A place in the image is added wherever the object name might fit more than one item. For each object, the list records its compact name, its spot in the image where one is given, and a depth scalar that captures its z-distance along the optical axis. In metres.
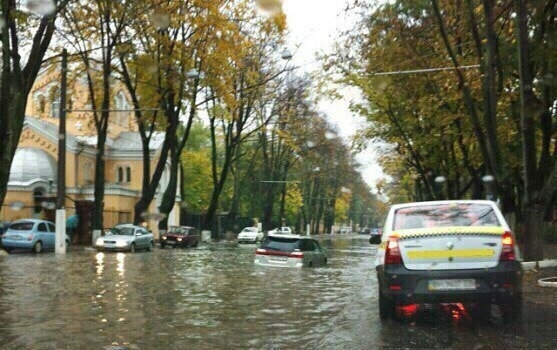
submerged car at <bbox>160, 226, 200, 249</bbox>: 40.28
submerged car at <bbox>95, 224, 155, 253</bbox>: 32.25
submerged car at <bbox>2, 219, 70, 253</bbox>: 28.95
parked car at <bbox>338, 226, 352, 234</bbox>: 138.07
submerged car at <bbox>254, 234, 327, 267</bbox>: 20.47
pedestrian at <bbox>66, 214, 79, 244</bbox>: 38.68
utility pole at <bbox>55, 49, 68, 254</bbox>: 27.92
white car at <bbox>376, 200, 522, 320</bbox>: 8.15
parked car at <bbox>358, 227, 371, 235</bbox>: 114.66
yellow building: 44.24
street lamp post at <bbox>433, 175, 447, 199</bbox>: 34.91
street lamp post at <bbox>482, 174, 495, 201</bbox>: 18.86
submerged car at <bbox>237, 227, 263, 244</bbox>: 53.69
